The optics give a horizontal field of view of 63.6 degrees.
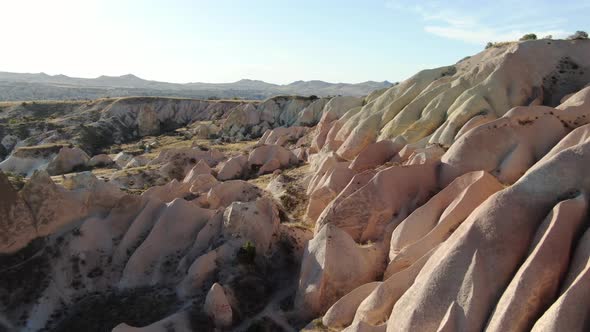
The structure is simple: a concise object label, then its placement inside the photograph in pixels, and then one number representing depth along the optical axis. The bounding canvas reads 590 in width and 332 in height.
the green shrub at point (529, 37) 46.47
